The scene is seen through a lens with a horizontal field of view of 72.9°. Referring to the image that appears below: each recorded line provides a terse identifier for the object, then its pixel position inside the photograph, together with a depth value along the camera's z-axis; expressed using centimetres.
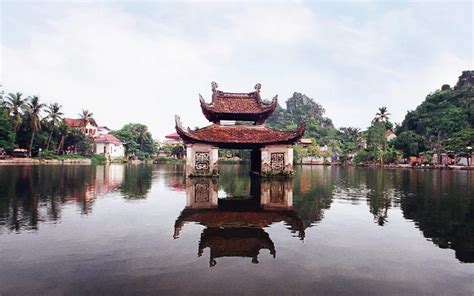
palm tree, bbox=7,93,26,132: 5552
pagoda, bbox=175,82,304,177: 2636
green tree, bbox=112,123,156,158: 9100
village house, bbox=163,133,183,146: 11535
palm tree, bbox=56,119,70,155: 6500
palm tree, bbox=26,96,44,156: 5738
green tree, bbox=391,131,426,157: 6812
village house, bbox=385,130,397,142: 9193
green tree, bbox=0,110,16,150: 5132
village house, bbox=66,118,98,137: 9050
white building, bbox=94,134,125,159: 8588
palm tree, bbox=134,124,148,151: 9350
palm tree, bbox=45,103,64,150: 6309
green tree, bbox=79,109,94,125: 8512
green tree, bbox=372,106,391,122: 7831
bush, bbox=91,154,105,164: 7051
